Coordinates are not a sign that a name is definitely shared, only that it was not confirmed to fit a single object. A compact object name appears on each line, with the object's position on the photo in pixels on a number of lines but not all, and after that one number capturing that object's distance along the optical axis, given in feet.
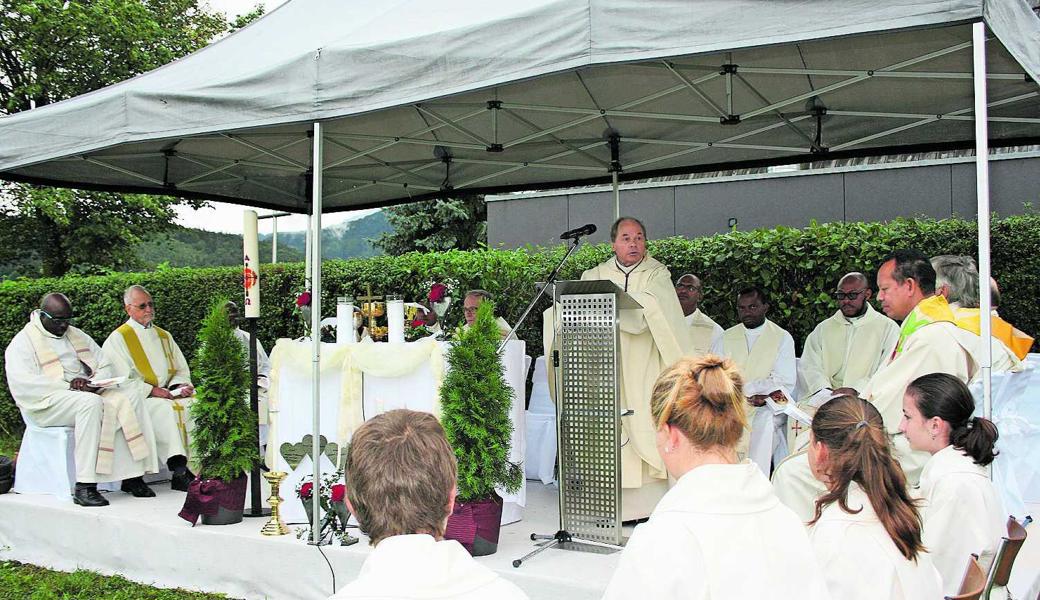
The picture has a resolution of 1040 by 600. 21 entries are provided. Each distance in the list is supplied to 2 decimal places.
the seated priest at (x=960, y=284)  14.03
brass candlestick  17.10
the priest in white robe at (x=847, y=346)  20.97
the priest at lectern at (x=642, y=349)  17.69
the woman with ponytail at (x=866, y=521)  7.75
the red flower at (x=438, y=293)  19.01
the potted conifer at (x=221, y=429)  18.15
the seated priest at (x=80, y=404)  21.44
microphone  16.42
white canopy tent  11.69
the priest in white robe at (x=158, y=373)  23.61
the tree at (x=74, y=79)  55.62
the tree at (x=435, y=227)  57.11
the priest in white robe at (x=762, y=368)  20.22
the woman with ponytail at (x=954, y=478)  9.76
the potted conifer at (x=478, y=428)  15.47
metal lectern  15.70
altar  17.48
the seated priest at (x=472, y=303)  22.11
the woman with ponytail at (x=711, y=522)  6.45
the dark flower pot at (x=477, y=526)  15.35
